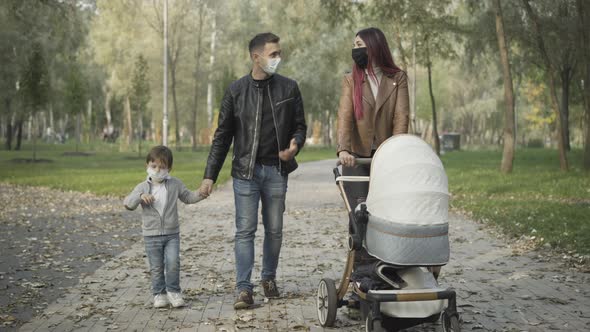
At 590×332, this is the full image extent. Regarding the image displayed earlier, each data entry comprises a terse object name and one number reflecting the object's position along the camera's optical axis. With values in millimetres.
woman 6008
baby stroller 5125
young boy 6746
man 6758
